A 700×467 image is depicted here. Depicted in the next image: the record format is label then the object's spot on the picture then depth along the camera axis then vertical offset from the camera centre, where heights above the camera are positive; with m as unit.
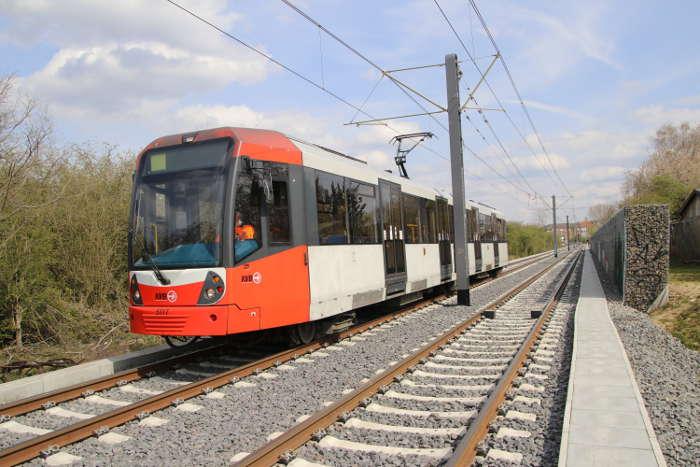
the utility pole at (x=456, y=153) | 14.70 +2.41
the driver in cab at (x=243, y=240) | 6.93 +0.17
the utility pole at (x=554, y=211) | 58.42 +3.00
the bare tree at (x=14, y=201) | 9.44 +1.09
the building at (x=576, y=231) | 147.00 +2.14
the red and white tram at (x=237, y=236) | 6.86 +0.24
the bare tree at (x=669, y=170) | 35.50 +5.32
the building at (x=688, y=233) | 25.67 -0.02
